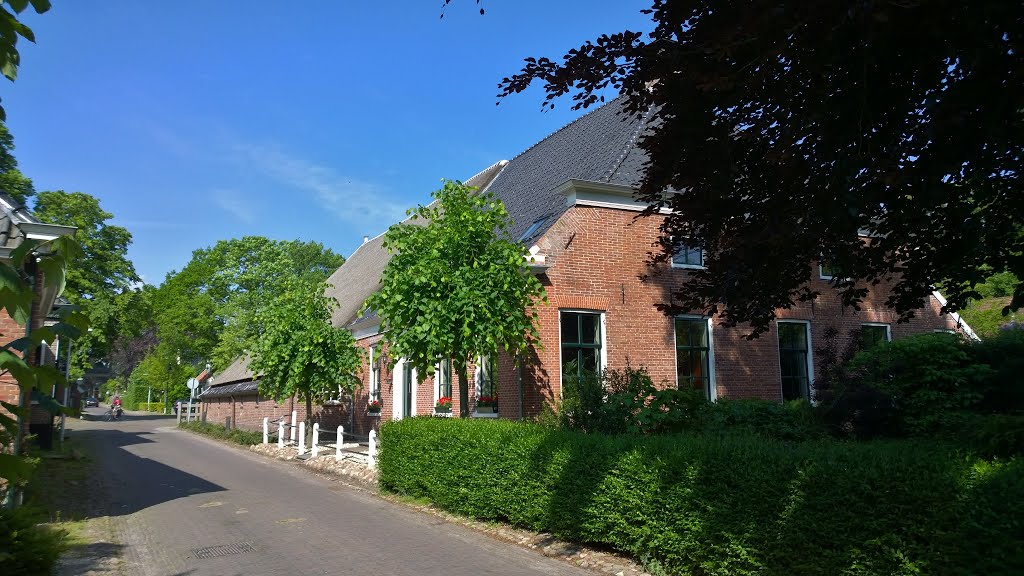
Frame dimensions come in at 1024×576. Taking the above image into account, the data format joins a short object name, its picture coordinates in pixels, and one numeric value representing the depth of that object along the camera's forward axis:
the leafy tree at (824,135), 4.73
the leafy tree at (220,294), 47.16
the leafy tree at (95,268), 37.03
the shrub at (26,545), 5.87
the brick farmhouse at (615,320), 14.15
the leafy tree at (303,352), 19.28
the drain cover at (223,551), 8.04
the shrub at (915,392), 10.87
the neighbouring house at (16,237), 9.27
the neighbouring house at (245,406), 24.77
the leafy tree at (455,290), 11.94
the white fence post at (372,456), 14.67
